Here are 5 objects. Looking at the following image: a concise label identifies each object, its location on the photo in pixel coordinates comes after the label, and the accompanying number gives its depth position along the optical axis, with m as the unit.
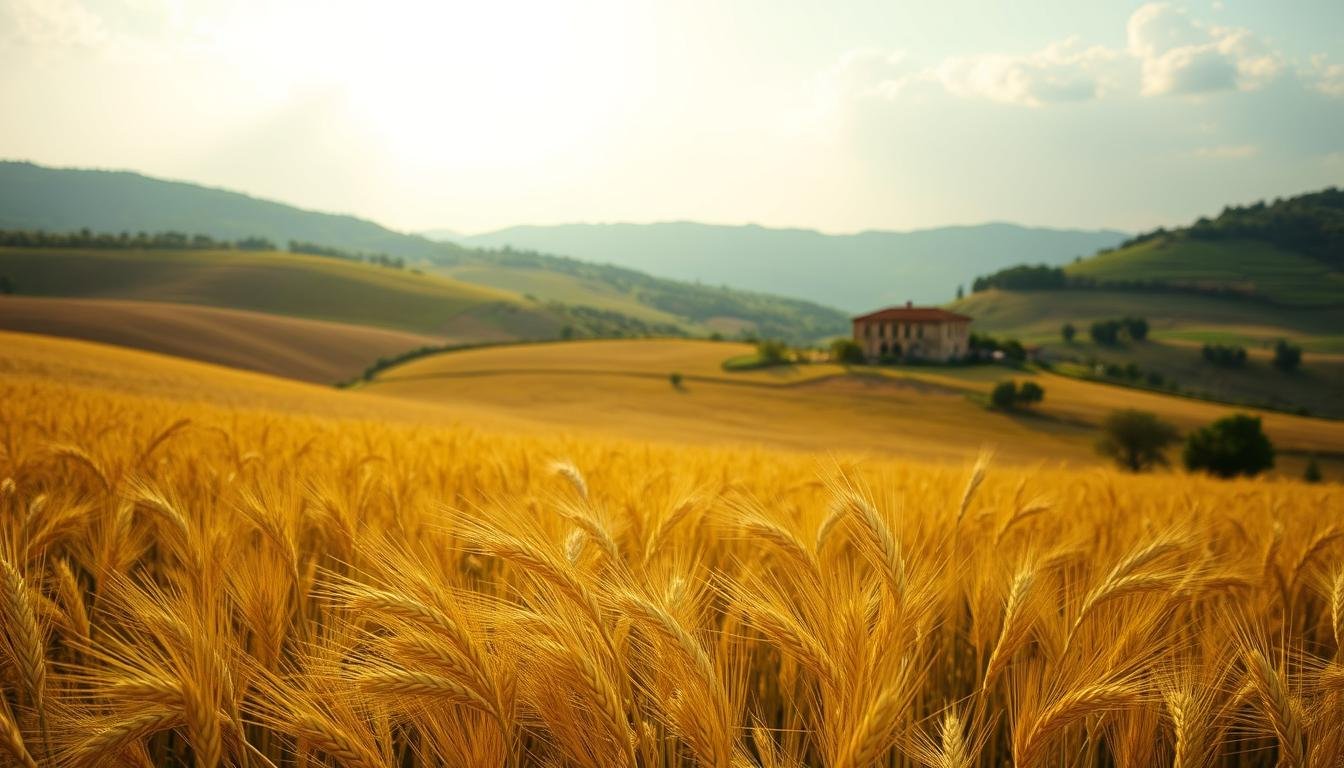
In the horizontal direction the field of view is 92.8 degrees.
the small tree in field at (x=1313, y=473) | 35.59
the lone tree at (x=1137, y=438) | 37.72
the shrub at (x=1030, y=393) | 53.36
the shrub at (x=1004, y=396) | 53.12
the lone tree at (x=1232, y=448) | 34.34
